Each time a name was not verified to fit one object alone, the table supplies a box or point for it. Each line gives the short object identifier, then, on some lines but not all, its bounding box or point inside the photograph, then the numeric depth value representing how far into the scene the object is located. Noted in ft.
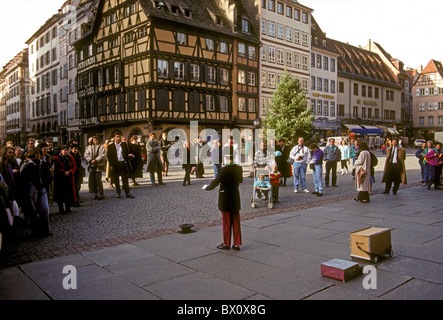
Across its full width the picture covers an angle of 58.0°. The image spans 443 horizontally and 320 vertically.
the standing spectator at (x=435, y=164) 47.29
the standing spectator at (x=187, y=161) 51.71
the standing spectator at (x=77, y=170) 35.99
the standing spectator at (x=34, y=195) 24.34
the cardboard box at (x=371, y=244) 18.02
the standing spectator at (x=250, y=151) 59.06
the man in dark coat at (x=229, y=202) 20.92
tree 118.93
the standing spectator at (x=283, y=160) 45.52
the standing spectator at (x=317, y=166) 41.91
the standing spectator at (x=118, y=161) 40.24
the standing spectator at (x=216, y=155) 53.36
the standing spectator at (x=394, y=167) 43.24
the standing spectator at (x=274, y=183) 35.81
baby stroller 34.72
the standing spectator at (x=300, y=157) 42.86
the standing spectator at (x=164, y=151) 58.95
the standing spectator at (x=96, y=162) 40.06
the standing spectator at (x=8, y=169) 22.76
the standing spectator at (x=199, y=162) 56.85
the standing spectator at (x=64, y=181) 31.71
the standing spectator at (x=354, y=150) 66.34
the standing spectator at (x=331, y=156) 49.85
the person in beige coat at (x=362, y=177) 37.04
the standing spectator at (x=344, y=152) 67.48
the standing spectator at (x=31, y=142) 32.42
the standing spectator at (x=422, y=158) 51.66
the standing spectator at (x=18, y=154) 30.19
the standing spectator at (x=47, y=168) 25.54
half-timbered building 108.58
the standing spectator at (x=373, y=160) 39.52
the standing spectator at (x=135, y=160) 47.96
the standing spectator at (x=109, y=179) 44.62
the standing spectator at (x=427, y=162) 49.24
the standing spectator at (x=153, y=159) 51.26
